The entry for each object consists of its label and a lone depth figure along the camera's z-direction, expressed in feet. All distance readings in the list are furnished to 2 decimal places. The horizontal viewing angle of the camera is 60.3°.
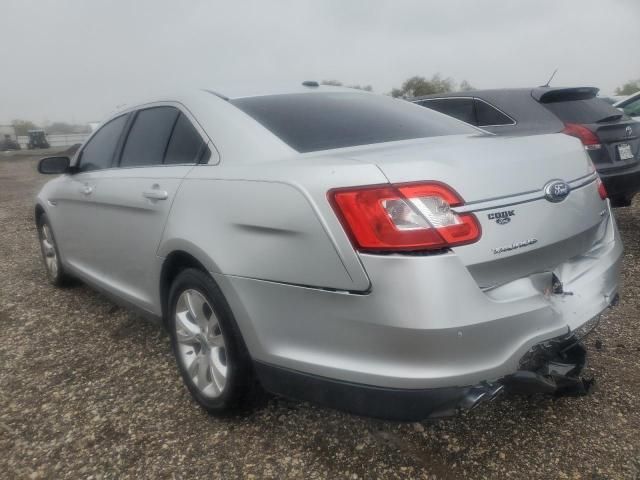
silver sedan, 5.63
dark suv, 15.69
